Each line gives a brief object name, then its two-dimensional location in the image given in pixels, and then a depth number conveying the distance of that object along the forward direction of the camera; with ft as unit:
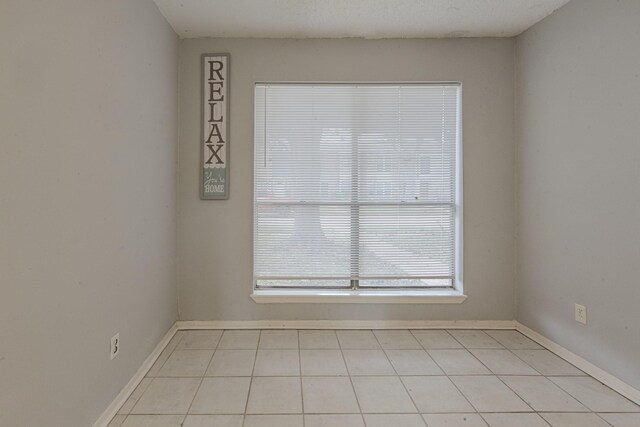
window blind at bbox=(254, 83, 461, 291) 9.47
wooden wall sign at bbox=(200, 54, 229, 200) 9.22
